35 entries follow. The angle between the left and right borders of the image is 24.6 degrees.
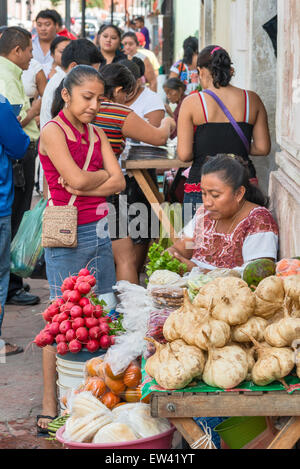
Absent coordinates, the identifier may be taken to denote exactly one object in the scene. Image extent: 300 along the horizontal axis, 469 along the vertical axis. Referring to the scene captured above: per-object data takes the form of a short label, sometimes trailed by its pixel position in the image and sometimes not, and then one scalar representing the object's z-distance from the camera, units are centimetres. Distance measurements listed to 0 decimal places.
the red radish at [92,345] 351
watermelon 315
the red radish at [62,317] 358
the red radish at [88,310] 355
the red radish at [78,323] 351
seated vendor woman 379
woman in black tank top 475
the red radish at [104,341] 353
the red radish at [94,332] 351
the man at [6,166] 455
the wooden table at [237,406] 246
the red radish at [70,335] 350
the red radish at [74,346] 350
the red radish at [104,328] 354
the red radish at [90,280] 362
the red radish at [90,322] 352
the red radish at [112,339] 354
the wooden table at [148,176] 572
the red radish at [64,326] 352
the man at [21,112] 562
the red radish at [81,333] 348
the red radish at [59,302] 368
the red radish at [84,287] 358
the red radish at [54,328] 357
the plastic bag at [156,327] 301
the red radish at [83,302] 359
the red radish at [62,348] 352
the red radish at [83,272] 370
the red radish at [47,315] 365
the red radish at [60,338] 354
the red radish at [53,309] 365
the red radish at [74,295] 359
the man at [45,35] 851
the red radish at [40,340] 357
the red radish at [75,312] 354
